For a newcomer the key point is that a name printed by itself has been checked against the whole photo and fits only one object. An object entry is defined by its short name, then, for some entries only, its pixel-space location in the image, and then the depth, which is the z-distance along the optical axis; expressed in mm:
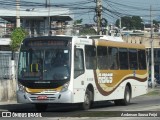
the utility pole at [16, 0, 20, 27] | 46628
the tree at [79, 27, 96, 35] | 77750
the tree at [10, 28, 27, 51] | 47031
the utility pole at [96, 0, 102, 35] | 40844
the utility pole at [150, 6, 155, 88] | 65438
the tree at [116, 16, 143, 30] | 106875
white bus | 21344
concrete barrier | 28862
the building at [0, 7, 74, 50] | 66812
